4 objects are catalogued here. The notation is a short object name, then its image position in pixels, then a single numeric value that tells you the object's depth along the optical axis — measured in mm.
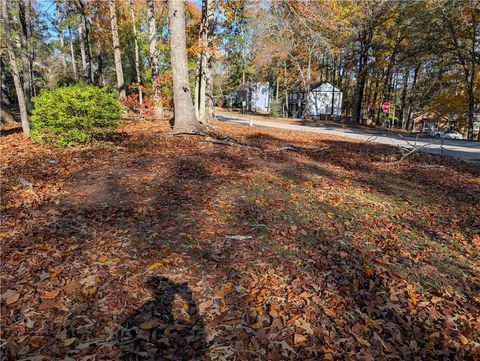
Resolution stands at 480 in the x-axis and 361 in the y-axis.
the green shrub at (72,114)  7215
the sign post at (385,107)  29531
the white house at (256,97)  57412
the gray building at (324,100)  44344
